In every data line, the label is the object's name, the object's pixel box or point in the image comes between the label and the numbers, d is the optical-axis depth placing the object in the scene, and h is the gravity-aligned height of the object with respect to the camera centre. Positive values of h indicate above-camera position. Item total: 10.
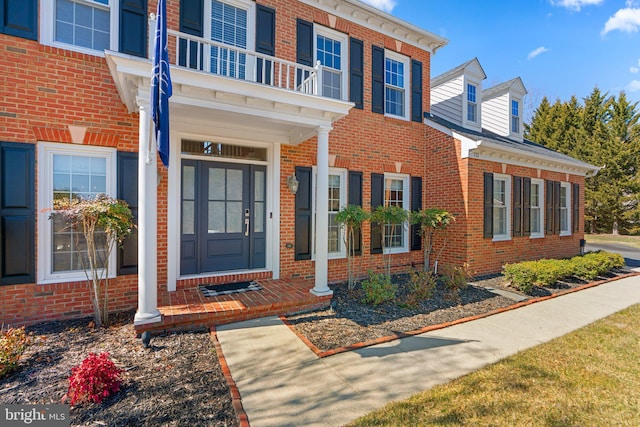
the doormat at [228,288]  5.05 -1.34
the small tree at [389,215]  6.18 +0.00
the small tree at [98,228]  3.87 -0.18
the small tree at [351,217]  5.67 -0.04
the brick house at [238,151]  4.13 +1.30
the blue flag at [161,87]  3.41 +1.51
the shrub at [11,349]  2.94 -1.42
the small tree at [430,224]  7.20 -0.24
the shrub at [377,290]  5.25 -1.38
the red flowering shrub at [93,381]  2.53 -1.47
